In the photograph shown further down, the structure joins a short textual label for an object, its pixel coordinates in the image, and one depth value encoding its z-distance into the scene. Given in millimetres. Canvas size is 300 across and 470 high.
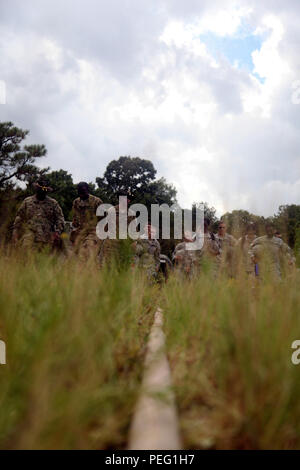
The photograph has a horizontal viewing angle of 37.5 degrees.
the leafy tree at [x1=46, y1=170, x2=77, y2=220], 40325
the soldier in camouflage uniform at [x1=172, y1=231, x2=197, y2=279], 8984
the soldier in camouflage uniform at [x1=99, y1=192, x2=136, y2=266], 7965
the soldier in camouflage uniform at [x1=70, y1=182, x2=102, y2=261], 7992
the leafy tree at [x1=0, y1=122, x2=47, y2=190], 26933
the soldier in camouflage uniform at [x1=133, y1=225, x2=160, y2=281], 9750
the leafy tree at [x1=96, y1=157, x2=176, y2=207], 53203
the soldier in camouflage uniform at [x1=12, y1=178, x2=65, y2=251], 8367
